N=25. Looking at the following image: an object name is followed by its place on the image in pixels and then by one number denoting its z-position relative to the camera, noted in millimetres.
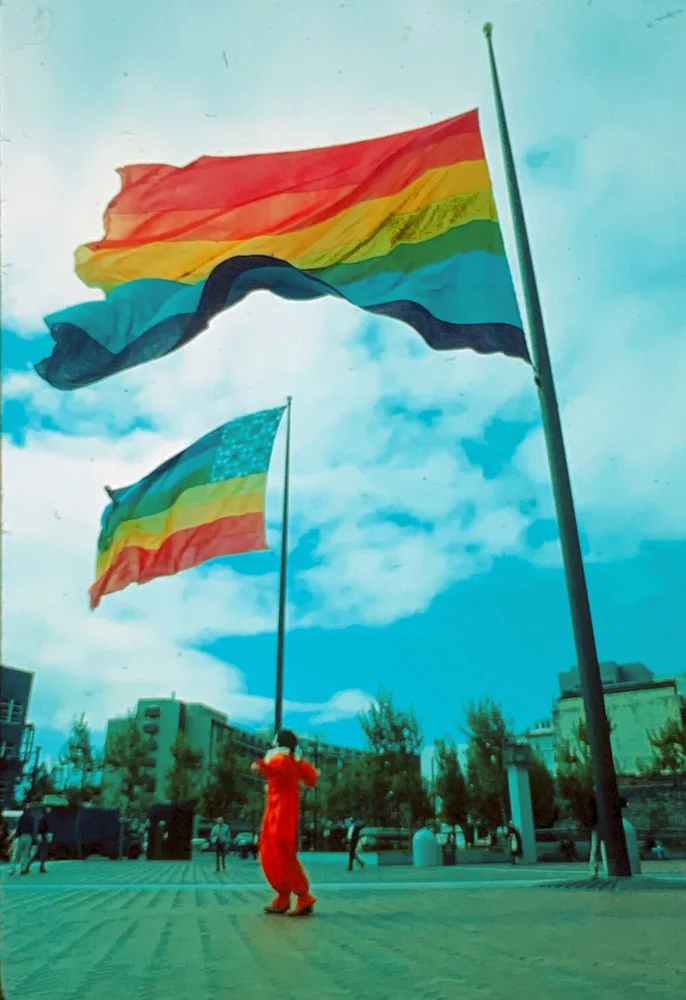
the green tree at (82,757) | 52656
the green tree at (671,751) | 40938
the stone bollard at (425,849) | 22703
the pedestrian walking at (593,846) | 12293
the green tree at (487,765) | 39625
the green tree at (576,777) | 40838
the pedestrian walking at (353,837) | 22062
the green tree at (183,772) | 58469
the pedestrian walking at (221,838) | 24609
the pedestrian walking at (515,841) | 25672
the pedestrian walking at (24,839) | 19000
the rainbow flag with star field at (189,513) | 14625
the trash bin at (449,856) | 25330
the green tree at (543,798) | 42938
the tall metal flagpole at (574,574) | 9367
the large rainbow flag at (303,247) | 9367
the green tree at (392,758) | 38406
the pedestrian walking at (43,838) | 21359
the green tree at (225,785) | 55844
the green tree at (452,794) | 41844
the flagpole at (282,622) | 19750
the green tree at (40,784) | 52450
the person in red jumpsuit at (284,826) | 7211
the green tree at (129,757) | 52594
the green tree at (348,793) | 40406
